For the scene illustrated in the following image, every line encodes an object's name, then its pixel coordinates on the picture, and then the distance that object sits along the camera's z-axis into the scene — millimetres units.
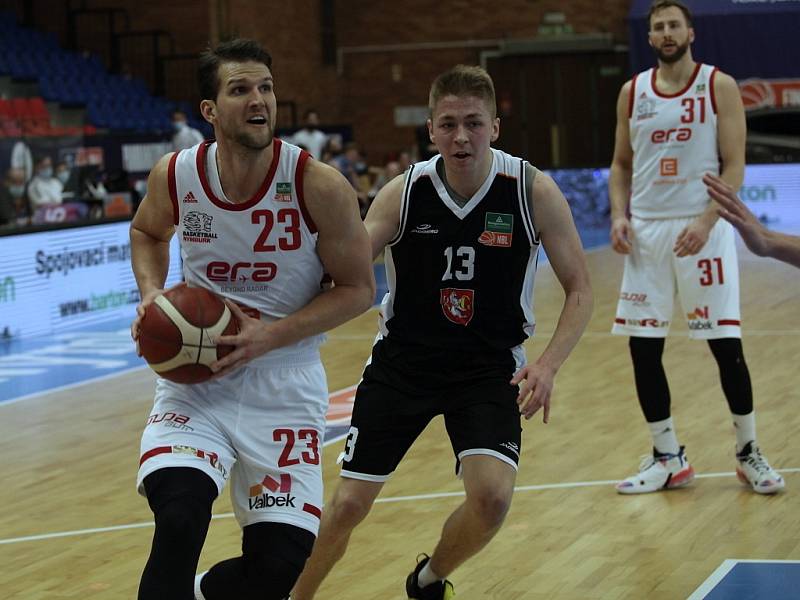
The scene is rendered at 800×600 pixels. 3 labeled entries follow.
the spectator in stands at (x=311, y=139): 19738
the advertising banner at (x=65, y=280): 10953
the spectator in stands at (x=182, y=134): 15359
